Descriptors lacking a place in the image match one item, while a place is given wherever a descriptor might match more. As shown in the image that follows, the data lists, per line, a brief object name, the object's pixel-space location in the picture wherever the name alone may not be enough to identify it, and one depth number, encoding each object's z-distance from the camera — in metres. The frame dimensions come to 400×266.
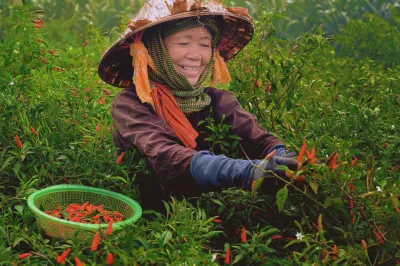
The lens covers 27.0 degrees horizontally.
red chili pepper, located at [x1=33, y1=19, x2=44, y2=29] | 4.62
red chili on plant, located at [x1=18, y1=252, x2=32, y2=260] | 2.88
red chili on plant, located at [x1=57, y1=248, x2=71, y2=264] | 2.81
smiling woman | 3.67
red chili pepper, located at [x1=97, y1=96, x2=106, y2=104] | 4.68
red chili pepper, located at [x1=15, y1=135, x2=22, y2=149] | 3.49
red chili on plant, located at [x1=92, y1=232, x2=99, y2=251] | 2.80
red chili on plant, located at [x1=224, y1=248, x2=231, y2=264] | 3.04
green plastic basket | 3.07
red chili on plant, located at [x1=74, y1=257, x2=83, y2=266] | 2.71
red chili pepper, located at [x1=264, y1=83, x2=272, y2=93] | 4.18
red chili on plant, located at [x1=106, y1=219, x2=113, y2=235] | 2.86
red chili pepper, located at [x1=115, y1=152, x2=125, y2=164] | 3.57
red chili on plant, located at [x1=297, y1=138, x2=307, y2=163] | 2.99
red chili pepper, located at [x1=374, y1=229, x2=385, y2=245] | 3.05
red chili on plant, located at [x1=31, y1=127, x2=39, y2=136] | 3.63
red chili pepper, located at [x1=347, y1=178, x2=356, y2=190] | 3.10
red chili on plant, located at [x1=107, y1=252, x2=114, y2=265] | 2.72
